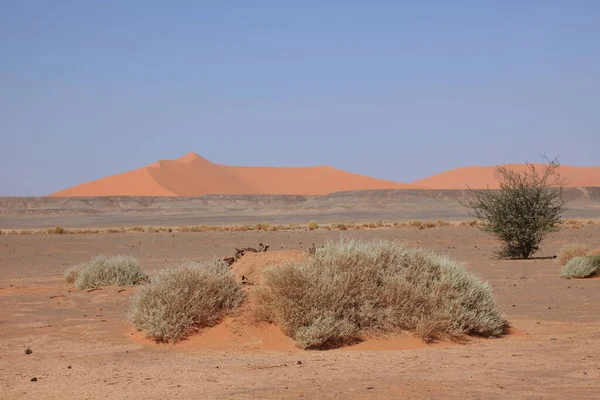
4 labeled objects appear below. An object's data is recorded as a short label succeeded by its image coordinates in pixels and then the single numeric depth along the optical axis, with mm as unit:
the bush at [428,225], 48312
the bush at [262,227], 49681
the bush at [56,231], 47562
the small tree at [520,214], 25734
